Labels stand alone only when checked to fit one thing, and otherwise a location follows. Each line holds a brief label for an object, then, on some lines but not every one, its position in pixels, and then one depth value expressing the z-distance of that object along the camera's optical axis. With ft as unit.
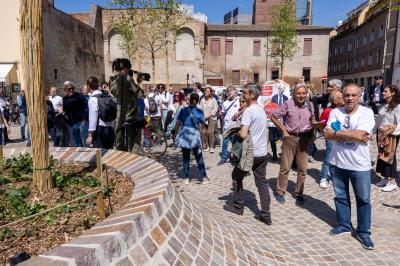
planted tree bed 7.71
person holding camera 15.96
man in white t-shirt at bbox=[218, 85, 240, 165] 26.00
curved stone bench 5.79
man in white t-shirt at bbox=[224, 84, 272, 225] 14.21
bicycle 30.30
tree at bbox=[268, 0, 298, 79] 122.62
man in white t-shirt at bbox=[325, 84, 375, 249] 12.10
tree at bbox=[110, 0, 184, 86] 74.79
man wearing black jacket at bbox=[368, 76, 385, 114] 38.27
